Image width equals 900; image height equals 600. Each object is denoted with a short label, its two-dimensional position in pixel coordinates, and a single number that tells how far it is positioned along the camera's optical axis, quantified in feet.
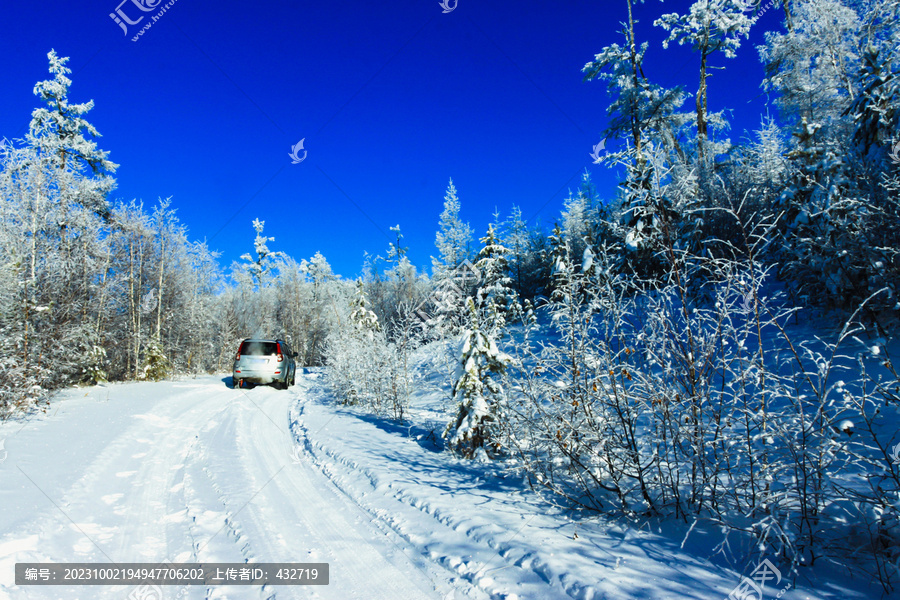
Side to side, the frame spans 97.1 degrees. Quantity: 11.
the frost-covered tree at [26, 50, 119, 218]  53.16
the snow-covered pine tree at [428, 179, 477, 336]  114.11
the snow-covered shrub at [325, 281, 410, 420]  37.58
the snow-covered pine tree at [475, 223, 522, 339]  69.56
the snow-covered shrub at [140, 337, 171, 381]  61.52
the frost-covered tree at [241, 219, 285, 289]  161.48
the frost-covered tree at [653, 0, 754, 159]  56.24
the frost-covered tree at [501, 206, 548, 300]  101.56
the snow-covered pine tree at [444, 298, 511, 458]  21.25
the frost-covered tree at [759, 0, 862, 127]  52.34
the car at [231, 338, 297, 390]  49.49
